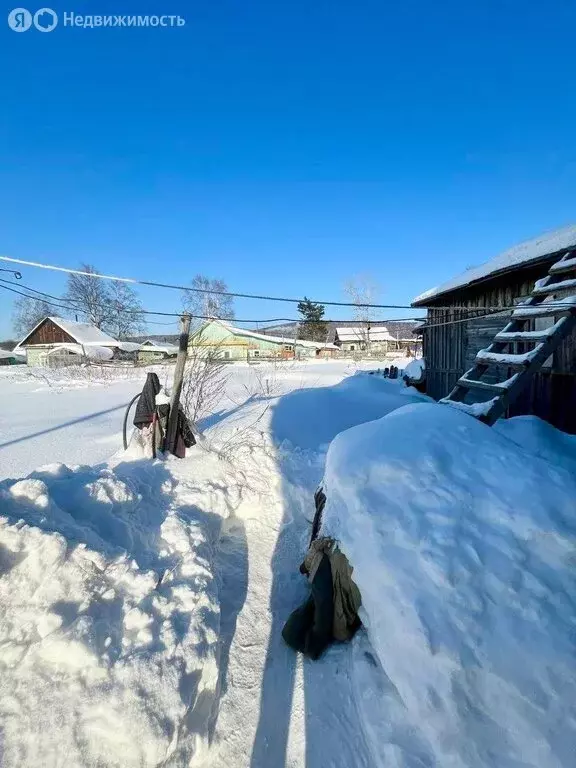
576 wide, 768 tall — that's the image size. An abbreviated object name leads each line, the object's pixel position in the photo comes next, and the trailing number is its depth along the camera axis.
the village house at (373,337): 59.45
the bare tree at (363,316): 47.00
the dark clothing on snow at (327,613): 2.67
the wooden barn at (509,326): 5.06
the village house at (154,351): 42.31
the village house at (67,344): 39.10
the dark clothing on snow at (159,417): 5.39
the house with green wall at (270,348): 40.74
